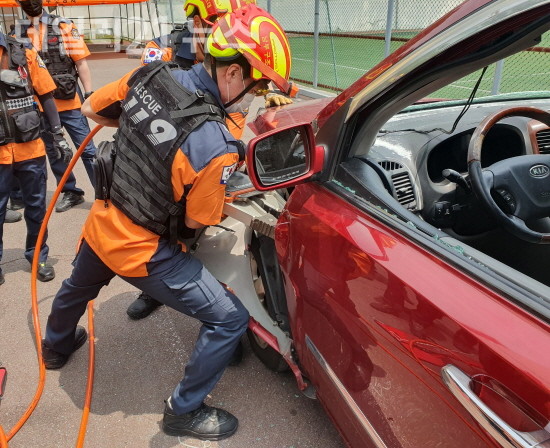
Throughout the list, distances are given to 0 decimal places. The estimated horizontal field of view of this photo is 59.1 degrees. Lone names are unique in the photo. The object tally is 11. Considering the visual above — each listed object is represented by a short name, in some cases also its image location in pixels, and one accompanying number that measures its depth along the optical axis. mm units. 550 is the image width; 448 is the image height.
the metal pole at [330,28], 9912
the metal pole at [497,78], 6387
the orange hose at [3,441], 2081
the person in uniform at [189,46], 3209
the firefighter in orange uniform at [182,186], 1823
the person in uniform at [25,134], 3285
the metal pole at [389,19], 7914
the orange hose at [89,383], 2227
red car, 1051
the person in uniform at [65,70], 4586
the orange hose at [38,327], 2332
